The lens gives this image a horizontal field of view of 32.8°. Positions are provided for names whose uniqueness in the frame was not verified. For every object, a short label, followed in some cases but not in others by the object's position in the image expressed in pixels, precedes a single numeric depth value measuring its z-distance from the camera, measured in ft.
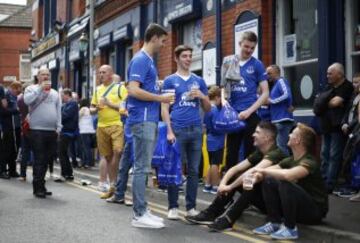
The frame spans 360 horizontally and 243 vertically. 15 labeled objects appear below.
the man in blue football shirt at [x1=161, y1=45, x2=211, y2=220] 23.59
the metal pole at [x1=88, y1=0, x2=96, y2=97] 58.31
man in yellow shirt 30.01
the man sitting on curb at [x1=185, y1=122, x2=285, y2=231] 21.71
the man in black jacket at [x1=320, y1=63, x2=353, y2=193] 28.50
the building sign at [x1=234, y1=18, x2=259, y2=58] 36.55
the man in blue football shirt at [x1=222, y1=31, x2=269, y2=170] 23.95
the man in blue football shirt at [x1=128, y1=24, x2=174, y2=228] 22.18
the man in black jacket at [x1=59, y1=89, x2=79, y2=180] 40.24
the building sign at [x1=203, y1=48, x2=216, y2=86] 42.16
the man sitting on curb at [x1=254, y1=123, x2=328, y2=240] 20.36
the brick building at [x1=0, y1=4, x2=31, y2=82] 154.40
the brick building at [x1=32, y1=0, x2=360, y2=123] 31.27
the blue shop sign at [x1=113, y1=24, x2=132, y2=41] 57.06
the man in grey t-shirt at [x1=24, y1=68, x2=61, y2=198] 30.86
